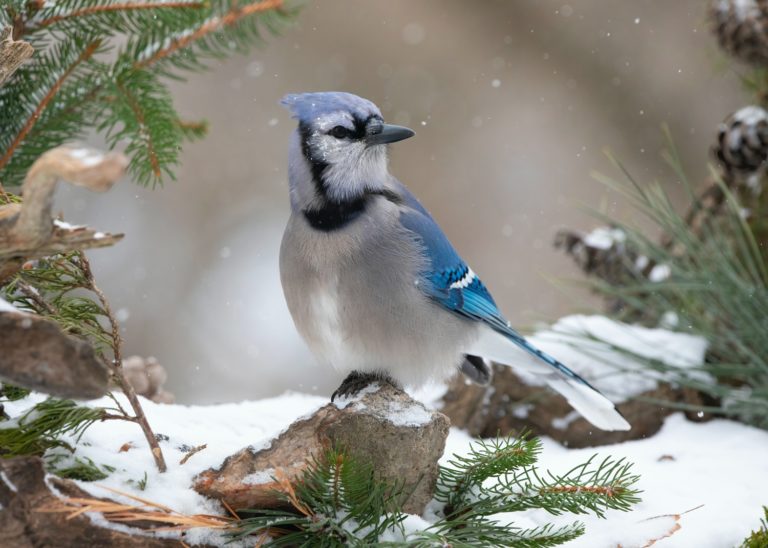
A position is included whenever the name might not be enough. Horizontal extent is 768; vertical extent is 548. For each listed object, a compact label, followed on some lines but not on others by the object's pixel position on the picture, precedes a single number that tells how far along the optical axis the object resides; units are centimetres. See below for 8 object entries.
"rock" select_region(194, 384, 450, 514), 335
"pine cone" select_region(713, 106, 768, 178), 364
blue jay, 348
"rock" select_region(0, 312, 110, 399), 329
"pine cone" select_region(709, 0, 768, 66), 364
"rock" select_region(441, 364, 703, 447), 360
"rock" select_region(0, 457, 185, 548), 332
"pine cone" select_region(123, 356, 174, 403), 355
